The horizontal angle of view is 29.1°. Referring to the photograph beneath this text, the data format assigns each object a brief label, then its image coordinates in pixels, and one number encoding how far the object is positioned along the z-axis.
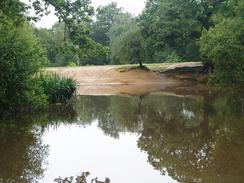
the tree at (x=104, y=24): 73.25
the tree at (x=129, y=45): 41.90
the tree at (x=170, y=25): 39.47
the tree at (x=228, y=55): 22.48
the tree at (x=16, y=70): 16.53
